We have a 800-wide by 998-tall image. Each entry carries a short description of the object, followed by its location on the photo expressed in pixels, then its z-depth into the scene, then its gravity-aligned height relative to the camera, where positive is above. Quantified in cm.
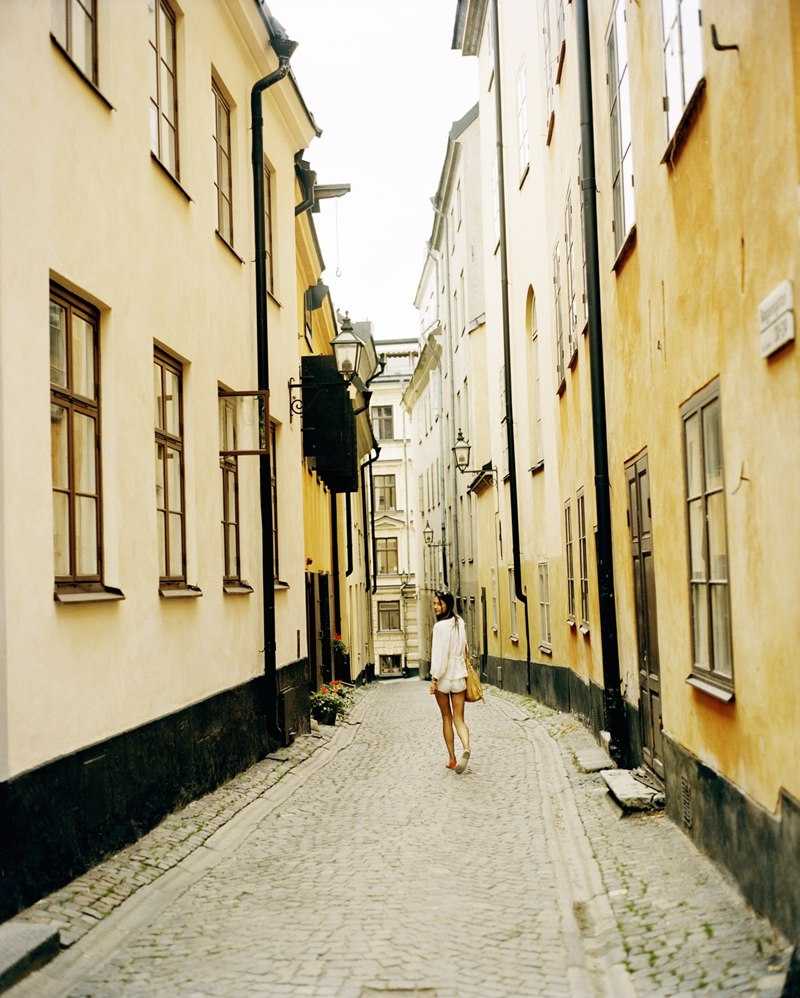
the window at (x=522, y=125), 1869 +680
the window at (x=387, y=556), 5503 +167
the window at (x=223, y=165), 1223 +413
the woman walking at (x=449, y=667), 1173 -66
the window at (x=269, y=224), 1457 +424
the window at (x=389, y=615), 5516 -83
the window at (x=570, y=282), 1366 +329
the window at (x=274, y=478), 1419 +133
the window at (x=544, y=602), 1895 -16
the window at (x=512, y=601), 2298 -17
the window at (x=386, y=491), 5553 +445
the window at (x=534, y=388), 1992 +310
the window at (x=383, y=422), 5641 +751
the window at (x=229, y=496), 1194 +96
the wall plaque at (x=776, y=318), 494 +104
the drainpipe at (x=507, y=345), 2055 +396
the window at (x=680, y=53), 671 +289
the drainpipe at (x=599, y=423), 1114 +146
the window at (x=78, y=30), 761 +347
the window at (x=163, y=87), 984 +400
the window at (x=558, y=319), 1538 +327
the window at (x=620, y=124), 977 +359
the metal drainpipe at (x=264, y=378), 1268 +216
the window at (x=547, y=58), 1556 +641
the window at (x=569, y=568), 1586 +27
